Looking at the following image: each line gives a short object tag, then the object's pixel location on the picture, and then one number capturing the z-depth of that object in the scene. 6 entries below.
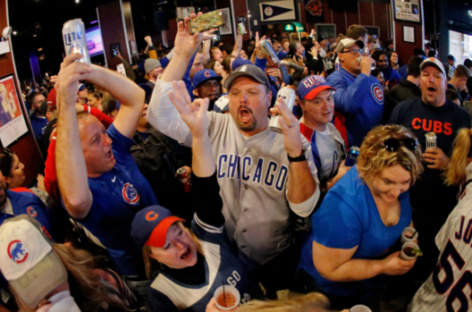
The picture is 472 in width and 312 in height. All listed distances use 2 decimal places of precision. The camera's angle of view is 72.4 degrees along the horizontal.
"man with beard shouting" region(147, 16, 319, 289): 2.08
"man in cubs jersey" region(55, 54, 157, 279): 1.65
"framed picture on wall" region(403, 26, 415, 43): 8.68
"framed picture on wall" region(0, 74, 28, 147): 4.38
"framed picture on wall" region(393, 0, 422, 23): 8.20
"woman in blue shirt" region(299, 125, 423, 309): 1.66
